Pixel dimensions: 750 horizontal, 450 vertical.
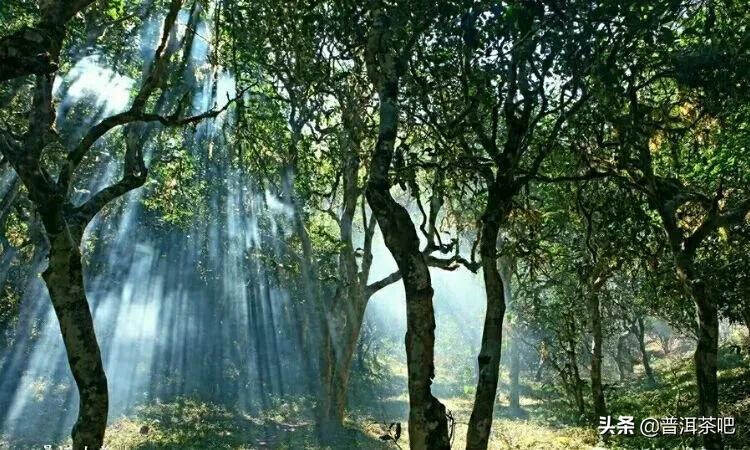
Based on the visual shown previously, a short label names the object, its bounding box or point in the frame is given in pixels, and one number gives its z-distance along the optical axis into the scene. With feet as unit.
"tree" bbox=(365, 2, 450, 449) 18.43
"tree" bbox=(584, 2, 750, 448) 23.29
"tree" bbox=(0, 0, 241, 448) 22.26
